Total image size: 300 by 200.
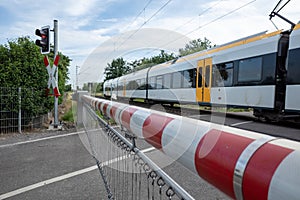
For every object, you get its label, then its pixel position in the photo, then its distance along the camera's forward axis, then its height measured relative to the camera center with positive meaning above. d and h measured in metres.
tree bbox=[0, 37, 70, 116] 7.45 +0.50
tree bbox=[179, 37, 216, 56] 39.78 +8.80
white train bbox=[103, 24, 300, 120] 8.50 +0.77
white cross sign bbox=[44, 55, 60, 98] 7.89 +0.44
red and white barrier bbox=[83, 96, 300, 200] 0.53 -0.18
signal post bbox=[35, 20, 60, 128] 7.91 +1.37
